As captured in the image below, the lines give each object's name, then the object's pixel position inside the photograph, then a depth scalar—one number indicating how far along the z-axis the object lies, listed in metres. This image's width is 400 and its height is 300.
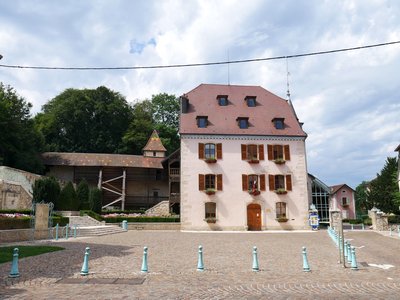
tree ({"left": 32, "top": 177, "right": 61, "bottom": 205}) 32.16
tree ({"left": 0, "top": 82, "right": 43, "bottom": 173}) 41.50
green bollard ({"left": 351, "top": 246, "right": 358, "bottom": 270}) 11.00
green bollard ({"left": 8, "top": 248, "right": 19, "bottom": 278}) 8.99
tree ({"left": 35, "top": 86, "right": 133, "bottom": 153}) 59.09
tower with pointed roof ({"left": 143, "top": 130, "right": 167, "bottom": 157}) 49.66
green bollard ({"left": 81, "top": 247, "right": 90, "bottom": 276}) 9.44
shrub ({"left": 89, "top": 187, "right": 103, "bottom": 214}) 38.34
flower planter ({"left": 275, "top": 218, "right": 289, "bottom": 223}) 34.28
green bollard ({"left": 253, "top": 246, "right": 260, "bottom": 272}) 10.61
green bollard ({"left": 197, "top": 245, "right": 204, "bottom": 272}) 10.49
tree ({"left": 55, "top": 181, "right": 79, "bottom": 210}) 35.12
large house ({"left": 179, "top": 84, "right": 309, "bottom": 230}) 34.12
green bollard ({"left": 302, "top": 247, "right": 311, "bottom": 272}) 10.65
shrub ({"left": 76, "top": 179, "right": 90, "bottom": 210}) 38.75
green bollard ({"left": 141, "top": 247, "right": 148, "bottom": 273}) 10.00
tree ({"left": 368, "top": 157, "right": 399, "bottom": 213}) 48.47
